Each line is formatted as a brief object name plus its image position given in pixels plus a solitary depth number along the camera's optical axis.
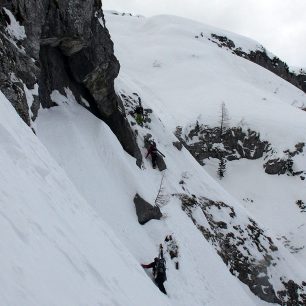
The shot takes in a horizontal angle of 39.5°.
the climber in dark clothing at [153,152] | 25.34
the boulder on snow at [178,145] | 30.27
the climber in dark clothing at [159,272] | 15.45
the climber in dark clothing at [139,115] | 28.16
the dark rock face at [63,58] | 15.85
